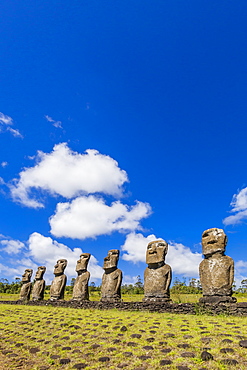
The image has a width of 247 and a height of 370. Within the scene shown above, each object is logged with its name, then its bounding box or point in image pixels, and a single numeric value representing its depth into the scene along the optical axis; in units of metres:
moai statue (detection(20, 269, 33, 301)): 25.17
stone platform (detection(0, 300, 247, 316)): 10.84
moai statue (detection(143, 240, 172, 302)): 13.93
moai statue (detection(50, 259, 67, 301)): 21.02
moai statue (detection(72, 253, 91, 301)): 18.61
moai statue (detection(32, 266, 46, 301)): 23.42
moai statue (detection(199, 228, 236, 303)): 11.83
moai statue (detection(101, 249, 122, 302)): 16.41
